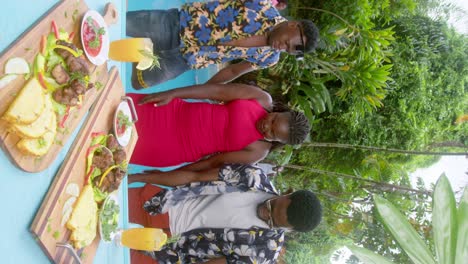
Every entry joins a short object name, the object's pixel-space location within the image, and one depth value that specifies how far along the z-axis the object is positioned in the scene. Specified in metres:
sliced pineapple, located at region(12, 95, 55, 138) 0.91
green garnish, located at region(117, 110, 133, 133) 1.50
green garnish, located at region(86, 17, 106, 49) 1.26
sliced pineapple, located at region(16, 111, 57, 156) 0.94
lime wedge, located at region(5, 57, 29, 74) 0.89
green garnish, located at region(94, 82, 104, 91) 1.34
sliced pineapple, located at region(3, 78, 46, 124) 0.88
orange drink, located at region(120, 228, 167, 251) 1.49
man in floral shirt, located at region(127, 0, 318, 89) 1.92
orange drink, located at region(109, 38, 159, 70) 1.43
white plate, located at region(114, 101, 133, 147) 1.47
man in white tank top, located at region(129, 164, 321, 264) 1.84
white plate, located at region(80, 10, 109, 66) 1.26
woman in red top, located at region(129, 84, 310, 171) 1.98
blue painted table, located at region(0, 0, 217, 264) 0.89
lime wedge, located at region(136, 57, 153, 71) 1.50
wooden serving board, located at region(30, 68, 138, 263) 1.02
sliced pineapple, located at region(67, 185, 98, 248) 1.15
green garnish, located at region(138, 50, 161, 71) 1.44
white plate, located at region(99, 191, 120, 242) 1.32
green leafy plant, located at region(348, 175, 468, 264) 1.31
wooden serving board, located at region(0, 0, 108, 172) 0.89
